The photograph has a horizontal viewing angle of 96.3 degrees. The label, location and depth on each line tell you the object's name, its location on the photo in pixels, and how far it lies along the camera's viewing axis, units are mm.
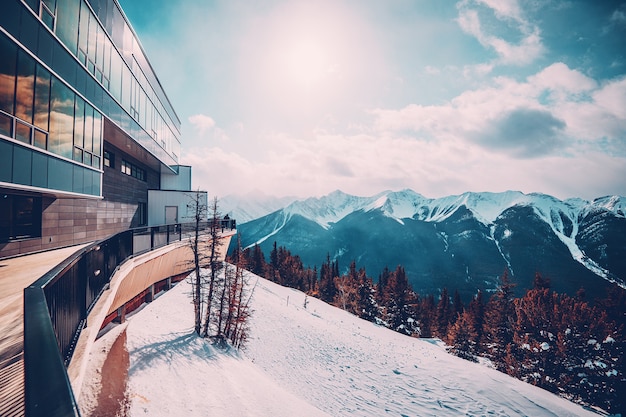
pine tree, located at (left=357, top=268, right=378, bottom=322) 47562
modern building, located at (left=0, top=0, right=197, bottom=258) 8617
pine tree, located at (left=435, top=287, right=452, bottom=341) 55319
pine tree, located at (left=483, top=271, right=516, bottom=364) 35844
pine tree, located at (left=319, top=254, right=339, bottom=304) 67062
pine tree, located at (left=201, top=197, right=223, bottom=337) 15633
